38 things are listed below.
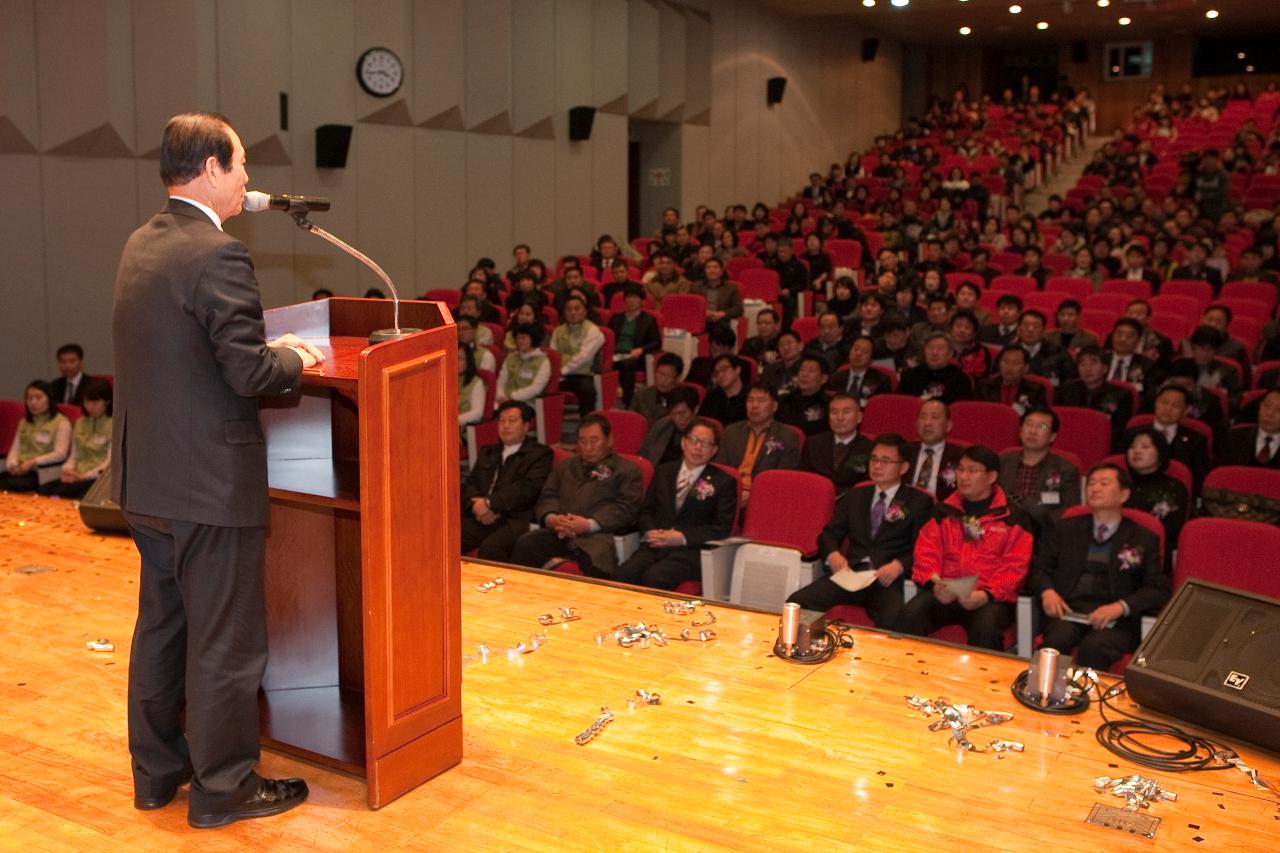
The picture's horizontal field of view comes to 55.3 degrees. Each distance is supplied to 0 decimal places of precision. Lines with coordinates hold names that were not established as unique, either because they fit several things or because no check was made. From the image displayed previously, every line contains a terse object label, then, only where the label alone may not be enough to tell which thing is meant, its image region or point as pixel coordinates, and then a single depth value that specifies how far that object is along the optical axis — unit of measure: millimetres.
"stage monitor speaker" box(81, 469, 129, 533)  4160
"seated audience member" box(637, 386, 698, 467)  5364
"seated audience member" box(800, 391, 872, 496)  4914
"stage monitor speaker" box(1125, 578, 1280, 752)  2631
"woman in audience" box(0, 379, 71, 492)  5785
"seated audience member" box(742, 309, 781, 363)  7105
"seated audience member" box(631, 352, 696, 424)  5973
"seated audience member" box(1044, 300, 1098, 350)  6812
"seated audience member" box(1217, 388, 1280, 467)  4801
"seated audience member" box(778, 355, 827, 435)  5629
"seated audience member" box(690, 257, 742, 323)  8617
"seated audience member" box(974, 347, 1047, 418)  5867
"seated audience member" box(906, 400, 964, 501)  4707
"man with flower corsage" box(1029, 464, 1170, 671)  3541
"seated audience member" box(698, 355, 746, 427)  5852
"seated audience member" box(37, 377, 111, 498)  5641
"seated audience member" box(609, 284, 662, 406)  7605
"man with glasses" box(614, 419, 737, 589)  4332
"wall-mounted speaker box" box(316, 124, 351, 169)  8422
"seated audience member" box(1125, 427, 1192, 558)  4262
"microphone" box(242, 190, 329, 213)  2109
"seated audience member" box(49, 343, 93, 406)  6293
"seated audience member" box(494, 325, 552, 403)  6629
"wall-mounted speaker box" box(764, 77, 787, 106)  14195
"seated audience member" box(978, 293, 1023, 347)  7070
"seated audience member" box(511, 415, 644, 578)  4430
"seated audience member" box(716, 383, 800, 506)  4922
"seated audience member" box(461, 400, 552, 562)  4742
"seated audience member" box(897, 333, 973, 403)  6016
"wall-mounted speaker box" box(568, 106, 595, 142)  10930
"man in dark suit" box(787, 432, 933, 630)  3969
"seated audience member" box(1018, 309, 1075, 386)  6414
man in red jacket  3744
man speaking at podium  2094
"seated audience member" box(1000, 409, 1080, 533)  4363
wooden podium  2213
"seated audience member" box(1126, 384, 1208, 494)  4852
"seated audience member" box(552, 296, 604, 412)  7023
